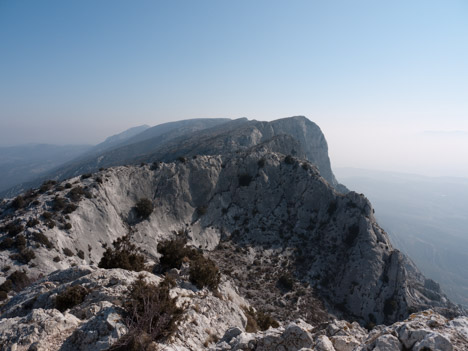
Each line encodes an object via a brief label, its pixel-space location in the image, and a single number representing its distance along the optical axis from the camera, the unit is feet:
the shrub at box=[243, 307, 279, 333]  58.08
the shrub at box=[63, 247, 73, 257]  96.43
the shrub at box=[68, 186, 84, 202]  119.75
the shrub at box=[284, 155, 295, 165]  197.88
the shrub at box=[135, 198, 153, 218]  141.28
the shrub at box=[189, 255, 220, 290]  55.76
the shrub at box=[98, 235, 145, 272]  59.00
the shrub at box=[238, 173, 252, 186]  184.29
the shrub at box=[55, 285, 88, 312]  40.47
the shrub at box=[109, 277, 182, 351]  28.68
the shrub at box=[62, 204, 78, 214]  111.04
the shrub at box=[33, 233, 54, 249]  91.61
